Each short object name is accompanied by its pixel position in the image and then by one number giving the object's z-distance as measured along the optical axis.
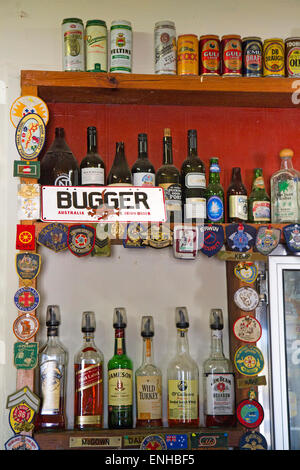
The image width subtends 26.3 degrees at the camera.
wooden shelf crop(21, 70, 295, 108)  2.12
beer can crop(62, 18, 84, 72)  2.15
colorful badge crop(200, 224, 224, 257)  2.08
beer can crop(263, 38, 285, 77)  2.21
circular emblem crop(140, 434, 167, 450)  2.00
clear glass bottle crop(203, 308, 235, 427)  2.08
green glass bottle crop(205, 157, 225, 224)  2.13
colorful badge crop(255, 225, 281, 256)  2.11
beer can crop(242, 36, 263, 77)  2.20
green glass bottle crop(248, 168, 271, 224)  2.16
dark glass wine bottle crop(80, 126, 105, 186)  2.11
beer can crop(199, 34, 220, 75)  2.19
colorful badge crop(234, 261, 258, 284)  2.11
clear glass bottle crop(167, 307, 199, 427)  2.06
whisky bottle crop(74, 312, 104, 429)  2.04
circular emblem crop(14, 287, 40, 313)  2.02
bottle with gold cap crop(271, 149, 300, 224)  2.17
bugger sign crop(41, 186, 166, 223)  2.07
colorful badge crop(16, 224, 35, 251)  2.02
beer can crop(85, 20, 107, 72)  2.15
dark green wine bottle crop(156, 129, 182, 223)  2.10
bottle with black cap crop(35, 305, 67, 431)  2.03
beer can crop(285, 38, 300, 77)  2.22
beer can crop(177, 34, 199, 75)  2.19
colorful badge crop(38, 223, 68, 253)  2.03
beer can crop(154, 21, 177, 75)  2.19
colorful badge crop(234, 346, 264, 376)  2.08
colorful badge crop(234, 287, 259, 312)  2.11
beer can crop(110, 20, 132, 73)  2.17
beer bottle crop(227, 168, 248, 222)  2.17
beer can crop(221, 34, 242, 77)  2.20
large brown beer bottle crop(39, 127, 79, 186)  2.12
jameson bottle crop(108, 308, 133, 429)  2.04
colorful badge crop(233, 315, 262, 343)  2.09
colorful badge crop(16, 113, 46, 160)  2.08
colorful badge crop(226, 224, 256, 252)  2.09
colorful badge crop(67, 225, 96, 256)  2.04
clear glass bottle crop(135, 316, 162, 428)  2.05
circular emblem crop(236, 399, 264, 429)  2.06
